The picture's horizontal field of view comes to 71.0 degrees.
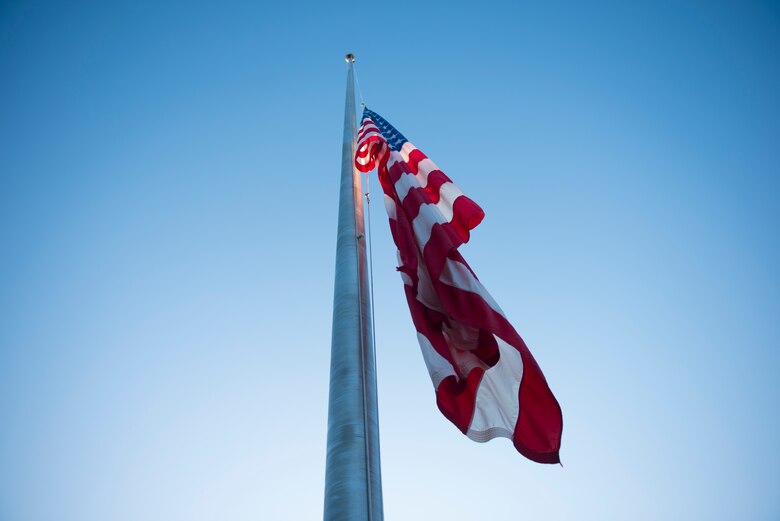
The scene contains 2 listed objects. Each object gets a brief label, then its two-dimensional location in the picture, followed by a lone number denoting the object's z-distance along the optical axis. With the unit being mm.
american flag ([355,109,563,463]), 5773
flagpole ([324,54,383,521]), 4063
